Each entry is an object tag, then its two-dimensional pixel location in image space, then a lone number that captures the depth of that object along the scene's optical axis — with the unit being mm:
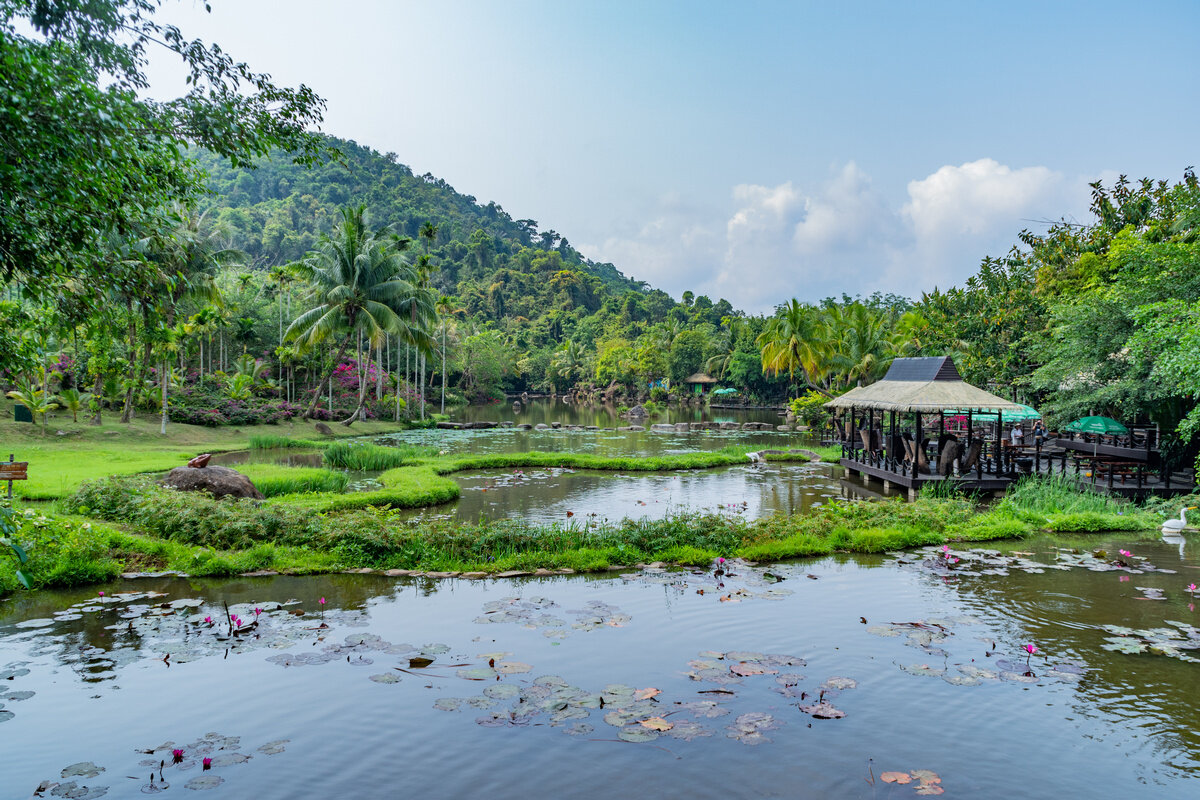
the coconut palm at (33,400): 23875
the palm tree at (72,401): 25578
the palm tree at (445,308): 52000
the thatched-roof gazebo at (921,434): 17703
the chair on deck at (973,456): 18141
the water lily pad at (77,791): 4504
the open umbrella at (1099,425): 19016
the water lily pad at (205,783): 4633
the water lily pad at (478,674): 6356
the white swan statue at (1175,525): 12555
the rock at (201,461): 14695
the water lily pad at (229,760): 4918
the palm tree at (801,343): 39562
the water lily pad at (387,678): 6312
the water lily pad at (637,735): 5289
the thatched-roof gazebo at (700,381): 69688
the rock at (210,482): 13398
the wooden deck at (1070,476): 16906
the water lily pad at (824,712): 5676
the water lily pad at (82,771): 4754
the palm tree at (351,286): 33406
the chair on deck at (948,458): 18062
